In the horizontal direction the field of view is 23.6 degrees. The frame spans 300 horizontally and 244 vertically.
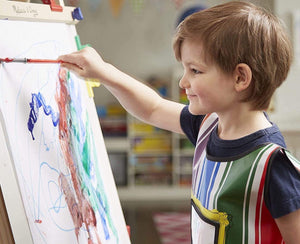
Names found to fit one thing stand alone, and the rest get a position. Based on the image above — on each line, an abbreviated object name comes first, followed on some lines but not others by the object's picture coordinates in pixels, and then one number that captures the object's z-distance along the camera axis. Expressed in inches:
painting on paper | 45.5
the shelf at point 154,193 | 213.4
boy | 45.5
